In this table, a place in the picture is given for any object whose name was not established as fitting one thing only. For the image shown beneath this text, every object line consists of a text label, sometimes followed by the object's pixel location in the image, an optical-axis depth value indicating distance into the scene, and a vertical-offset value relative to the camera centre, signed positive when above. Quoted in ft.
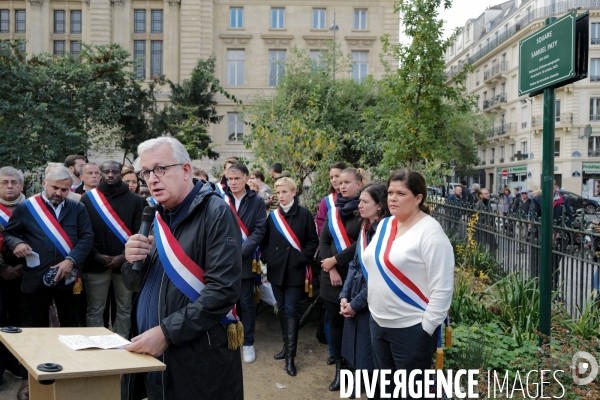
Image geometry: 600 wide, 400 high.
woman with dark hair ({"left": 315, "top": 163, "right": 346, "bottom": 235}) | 18.10 -0.40
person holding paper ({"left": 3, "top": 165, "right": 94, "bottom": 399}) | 15.83 -1.90
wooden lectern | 6.69 -2.48
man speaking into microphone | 8.63 -1.59
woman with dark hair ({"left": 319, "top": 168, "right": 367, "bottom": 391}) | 16.43 -2.04
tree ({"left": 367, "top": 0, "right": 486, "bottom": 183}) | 26.68 +4.99
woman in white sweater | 10.79 -2.03
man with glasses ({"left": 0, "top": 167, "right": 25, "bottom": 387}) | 16.22 -2.88
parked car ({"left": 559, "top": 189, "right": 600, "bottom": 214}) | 91.45 -2.38
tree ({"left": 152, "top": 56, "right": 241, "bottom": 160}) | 96.27 +14.53
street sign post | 13.50 +3.25
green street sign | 13.54 +3.78
